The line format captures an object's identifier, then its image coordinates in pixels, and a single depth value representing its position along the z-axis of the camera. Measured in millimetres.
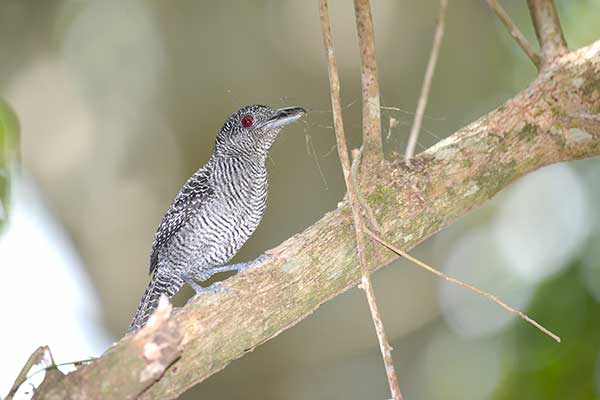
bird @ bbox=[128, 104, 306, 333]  8227
